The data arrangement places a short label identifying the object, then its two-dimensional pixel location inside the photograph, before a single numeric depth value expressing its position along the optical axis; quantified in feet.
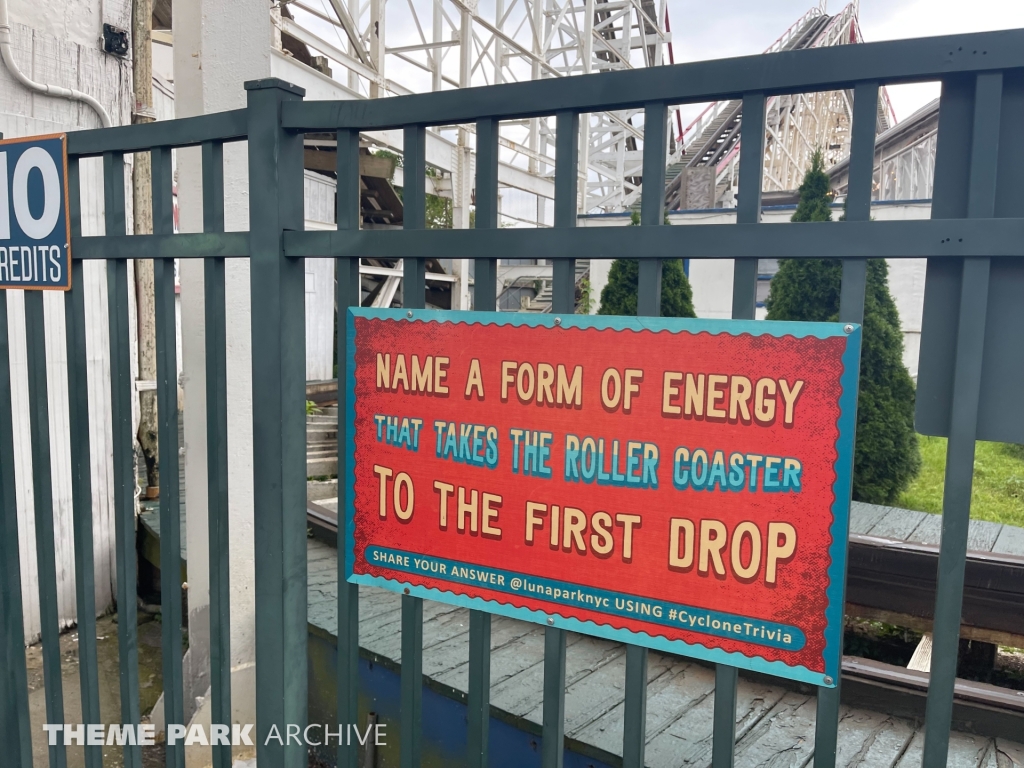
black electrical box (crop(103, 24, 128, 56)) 12.36
